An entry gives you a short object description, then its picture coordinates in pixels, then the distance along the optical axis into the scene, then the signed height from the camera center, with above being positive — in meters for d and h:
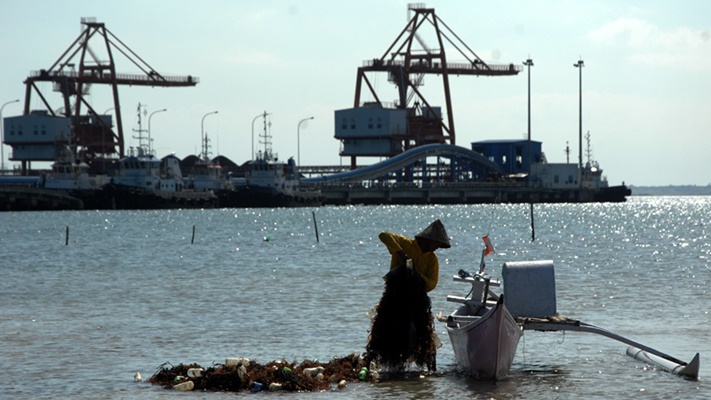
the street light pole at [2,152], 143.38 +5.93
